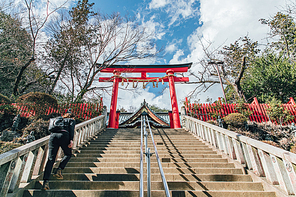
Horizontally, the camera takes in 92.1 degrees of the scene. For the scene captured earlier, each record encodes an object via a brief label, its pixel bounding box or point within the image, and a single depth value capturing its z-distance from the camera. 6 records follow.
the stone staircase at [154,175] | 2.29
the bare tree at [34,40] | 8.52
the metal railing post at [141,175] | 1.49
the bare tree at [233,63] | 13.10
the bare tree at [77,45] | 9.60
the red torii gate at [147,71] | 10.08
